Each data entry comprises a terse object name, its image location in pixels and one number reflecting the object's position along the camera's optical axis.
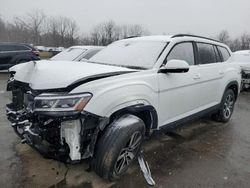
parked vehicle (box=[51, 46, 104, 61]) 6.13
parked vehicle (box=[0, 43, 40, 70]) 9.63
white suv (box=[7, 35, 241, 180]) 1.88
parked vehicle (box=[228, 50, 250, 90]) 7.19
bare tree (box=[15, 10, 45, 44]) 38.40
